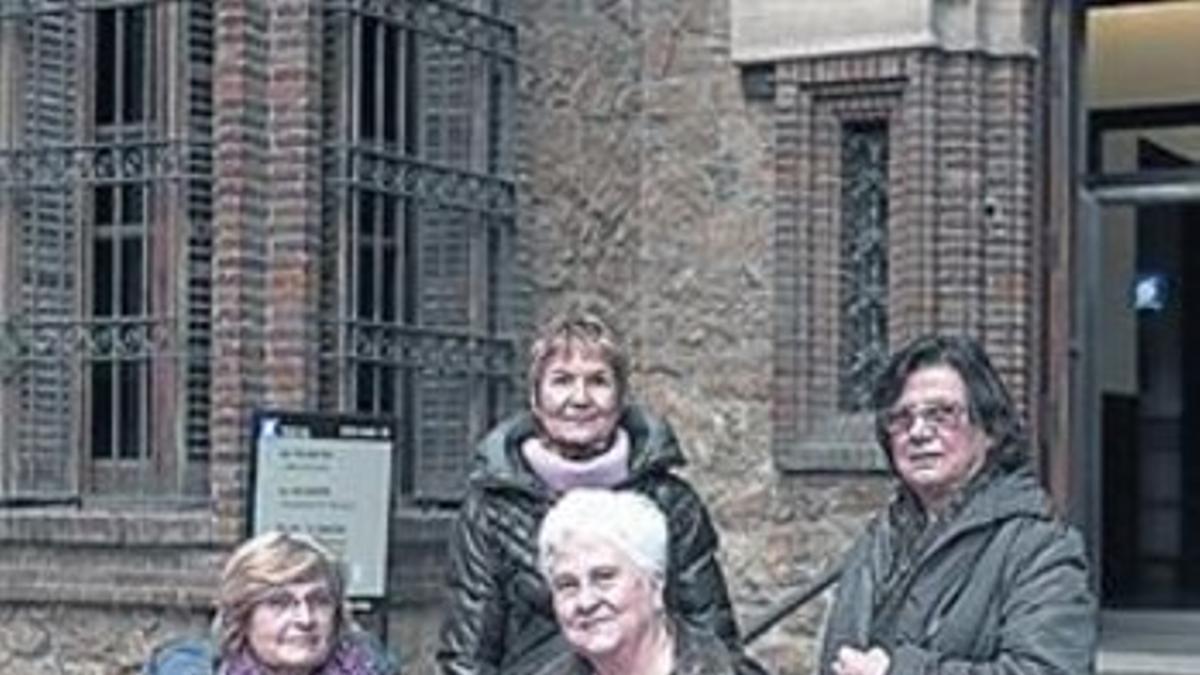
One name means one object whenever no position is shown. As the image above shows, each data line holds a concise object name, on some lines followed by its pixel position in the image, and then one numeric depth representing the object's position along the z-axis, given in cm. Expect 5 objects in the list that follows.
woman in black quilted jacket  531
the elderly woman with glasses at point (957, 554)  457
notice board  830
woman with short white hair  389
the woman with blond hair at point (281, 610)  481
